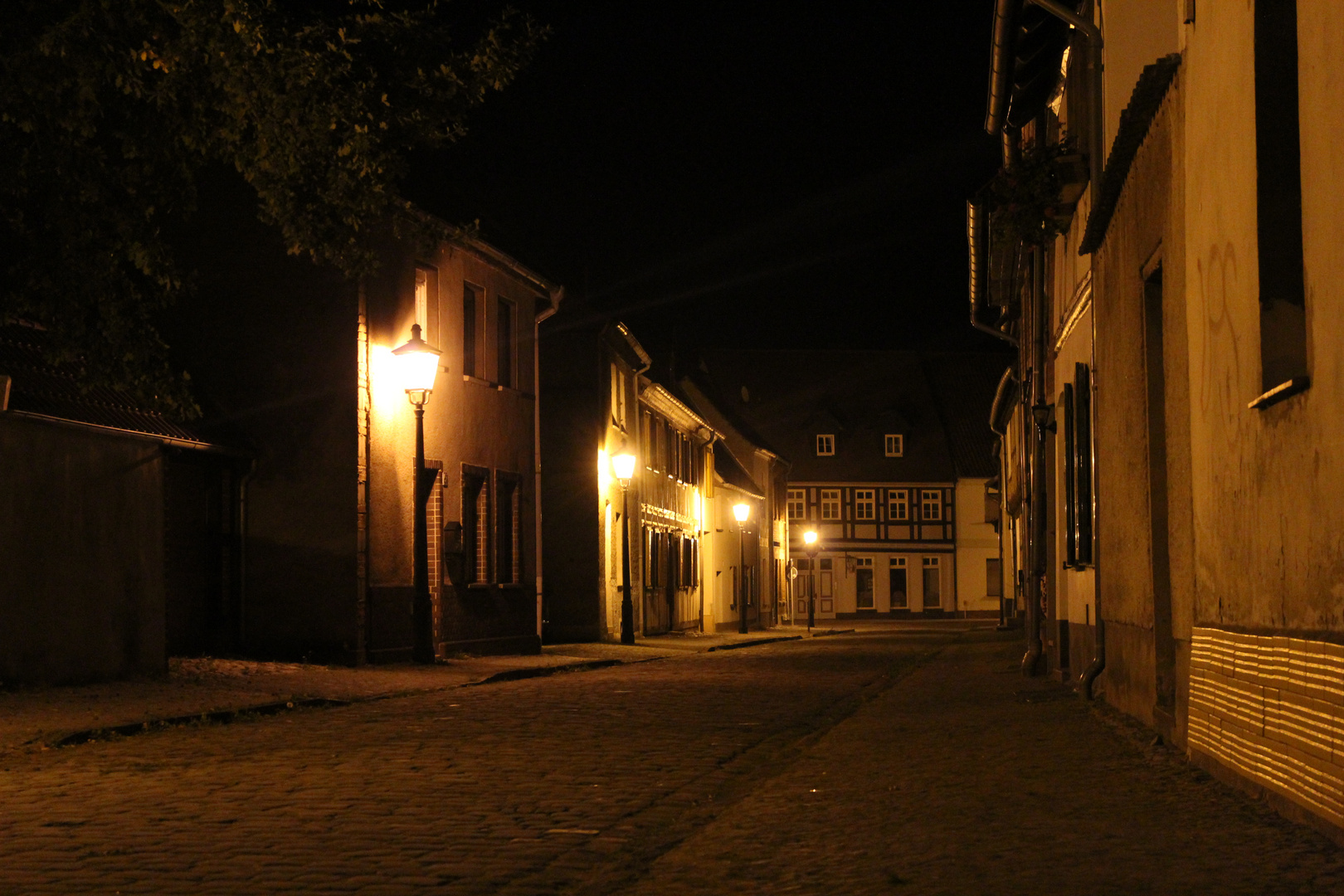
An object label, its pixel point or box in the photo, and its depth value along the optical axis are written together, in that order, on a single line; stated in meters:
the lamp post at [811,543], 48.72
